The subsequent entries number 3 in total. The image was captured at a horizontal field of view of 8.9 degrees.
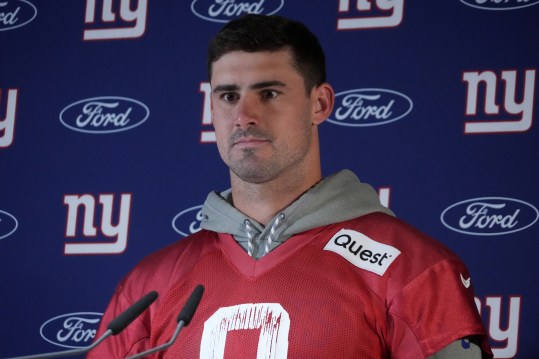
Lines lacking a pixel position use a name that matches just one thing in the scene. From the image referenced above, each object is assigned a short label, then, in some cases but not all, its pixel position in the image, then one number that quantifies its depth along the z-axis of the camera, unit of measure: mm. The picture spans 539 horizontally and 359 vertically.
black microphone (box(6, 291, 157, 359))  4771
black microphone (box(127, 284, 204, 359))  4830
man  5192
